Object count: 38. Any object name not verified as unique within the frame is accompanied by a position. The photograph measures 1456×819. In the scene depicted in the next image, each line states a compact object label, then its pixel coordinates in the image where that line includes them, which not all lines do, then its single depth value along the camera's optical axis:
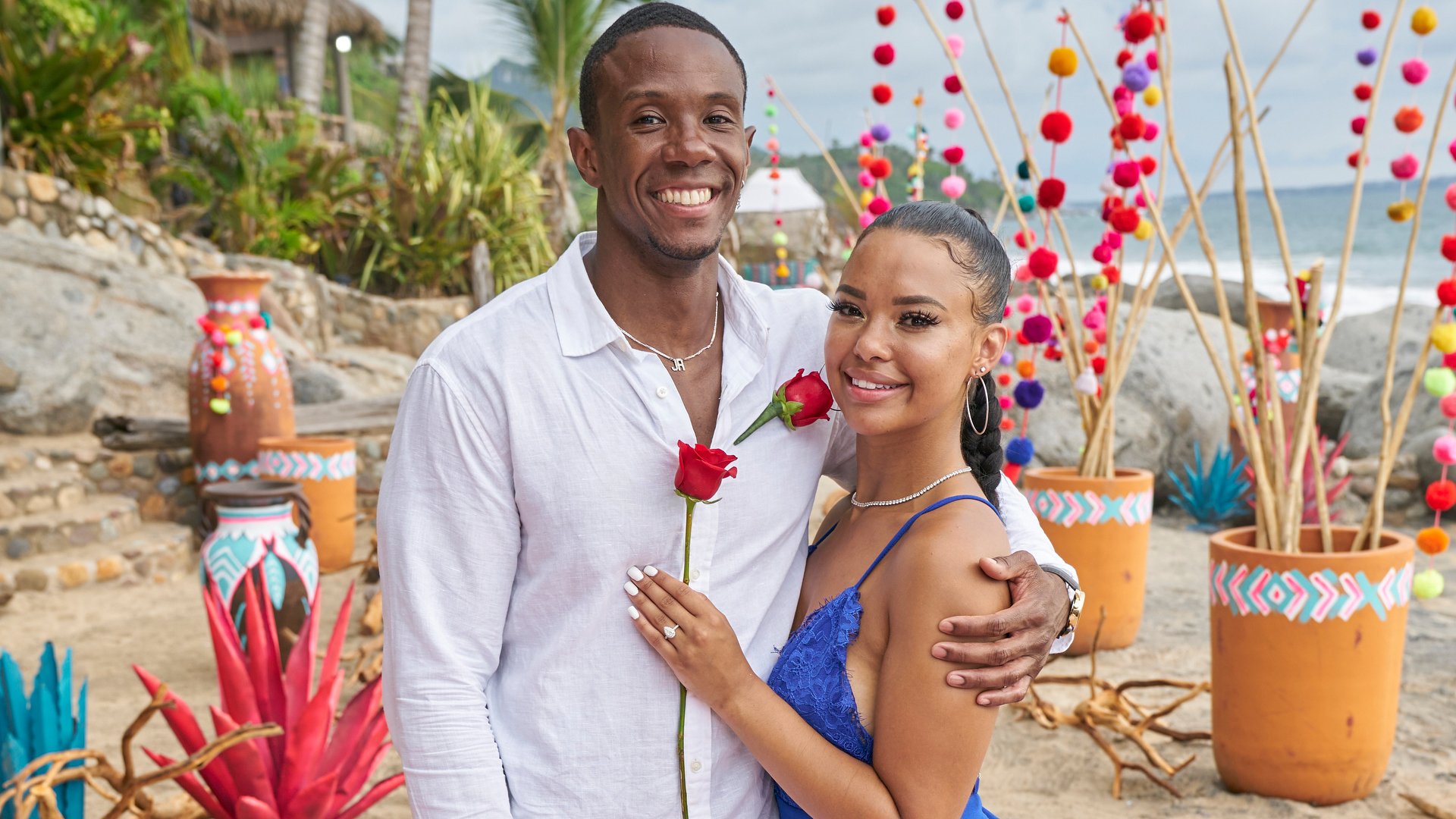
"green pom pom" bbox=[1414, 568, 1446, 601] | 3.30
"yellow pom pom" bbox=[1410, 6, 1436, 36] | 3.04
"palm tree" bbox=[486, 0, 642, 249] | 17.56
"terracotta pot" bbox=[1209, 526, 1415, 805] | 3.37
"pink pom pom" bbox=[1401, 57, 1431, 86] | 3.22
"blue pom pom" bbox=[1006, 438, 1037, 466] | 3.15
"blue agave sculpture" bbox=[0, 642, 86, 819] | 2.51
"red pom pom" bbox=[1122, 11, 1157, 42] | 3.21
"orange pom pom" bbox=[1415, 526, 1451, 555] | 3.30
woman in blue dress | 1.61
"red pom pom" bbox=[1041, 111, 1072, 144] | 3.30
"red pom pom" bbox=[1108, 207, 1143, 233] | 3.22
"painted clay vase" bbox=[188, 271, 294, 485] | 6.75
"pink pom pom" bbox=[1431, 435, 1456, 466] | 3.26
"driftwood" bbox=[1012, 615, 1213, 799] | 3.74
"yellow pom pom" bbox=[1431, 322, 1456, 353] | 3.15
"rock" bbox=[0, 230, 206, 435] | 7.50
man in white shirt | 1.58
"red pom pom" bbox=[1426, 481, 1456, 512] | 3.28
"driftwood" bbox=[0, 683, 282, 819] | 2.19
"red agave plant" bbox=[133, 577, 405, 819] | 2.68
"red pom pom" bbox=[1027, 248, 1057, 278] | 3.06
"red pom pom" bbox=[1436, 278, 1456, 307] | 3.14
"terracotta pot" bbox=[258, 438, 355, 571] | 6.79
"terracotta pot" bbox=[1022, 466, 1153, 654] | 5.07
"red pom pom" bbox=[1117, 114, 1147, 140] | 3.30
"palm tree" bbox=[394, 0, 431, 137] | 16.48
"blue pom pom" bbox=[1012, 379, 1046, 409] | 3.21
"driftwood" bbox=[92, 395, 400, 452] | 7.38
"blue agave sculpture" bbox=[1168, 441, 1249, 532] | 7.88
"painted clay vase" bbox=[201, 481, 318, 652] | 4.63
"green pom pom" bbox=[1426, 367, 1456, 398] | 3.19
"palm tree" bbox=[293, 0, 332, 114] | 16.66
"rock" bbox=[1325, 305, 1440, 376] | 11.72
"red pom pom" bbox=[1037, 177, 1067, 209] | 3.18
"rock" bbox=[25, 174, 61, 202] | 9.41
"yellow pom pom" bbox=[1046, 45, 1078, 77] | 3.21
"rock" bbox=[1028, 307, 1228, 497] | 8.44
